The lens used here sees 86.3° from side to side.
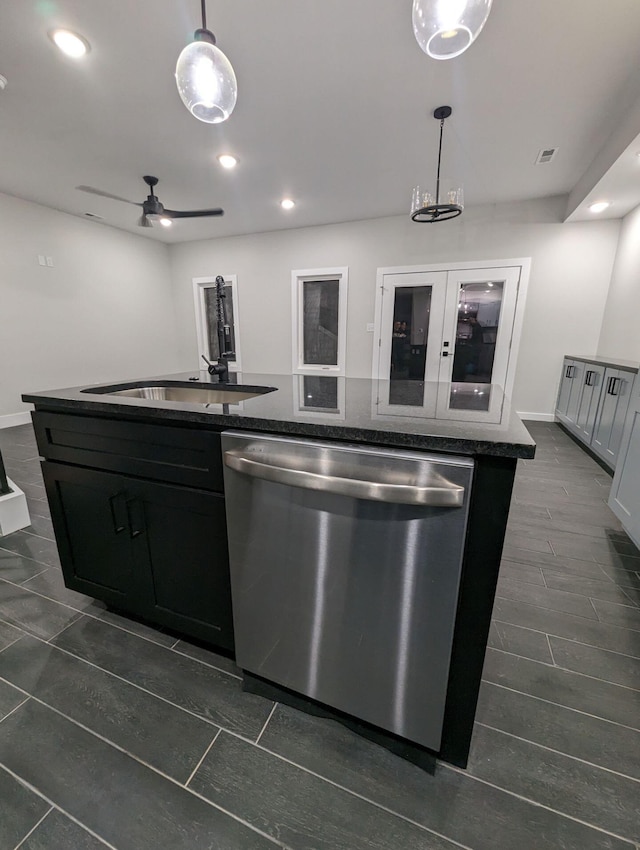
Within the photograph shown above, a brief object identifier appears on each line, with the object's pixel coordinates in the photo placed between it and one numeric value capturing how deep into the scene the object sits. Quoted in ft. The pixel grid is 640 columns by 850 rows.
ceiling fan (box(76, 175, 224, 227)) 11.32
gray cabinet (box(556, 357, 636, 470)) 8.95
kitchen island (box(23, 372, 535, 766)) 2.55
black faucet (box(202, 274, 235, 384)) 6.03
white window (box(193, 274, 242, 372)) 19.00
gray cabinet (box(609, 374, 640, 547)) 6.04
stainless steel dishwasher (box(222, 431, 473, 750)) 2.50
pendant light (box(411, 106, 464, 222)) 8.32
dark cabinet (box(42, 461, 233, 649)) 3.64
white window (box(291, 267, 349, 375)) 16.94
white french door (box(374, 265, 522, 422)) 14.61
